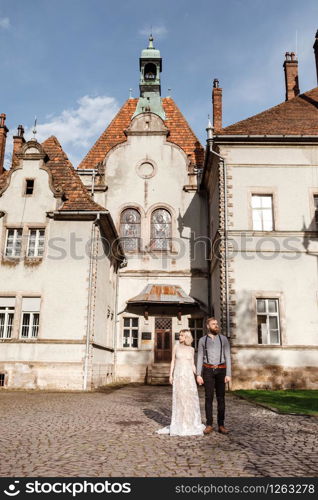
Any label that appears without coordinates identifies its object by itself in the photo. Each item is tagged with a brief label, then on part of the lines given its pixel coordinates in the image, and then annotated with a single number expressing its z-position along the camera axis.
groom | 7.29
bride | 7.08
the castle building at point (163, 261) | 16.33
